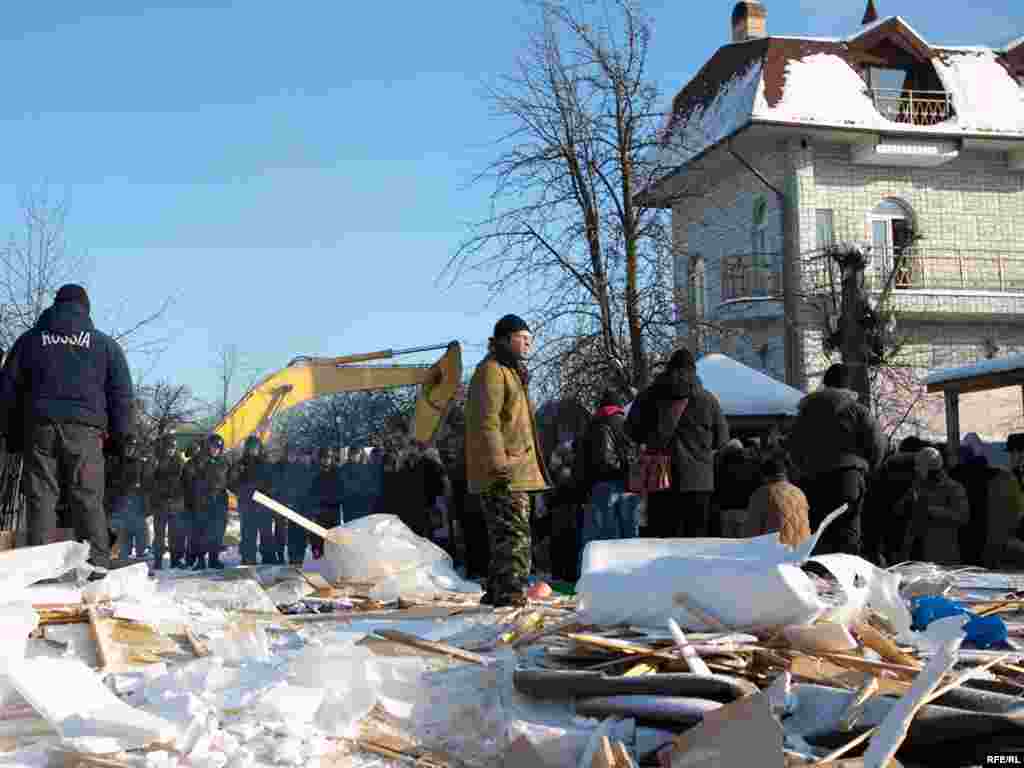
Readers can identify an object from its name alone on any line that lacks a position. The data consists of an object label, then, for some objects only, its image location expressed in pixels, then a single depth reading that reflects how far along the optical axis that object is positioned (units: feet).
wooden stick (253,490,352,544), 26.09
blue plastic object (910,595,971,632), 17.08
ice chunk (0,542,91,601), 16.37
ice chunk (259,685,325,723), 11.75
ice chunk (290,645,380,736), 12.07
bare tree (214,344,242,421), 125.18
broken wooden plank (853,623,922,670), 13.52
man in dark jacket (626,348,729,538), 26.43
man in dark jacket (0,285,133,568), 21.83
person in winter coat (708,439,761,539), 34.91
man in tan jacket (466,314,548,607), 21.58
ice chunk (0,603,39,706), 12.54
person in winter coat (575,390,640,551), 29.60
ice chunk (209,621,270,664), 15.52
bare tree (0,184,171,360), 56.95
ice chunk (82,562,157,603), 17.65
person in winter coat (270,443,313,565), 48.73
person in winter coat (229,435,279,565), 48.93
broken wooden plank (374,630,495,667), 14.71
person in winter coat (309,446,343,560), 48.93
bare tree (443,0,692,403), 55.06
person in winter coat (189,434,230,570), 49.70
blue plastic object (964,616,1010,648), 15.25
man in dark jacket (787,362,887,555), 27.02
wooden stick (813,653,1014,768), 10.24
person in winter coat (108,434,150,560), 52.60
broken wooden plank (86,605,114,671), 15.02
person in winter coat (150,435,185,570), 51.34
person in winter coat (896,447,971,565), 33.96
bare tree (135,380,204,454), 82.53
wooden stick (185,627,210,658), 15.74
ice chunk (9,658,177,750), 10.71
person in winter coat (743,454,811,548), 26.50
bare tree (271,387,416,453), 111.75
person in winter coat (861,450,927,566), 35.58
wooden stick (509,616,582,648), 15.62
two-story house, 85.35
